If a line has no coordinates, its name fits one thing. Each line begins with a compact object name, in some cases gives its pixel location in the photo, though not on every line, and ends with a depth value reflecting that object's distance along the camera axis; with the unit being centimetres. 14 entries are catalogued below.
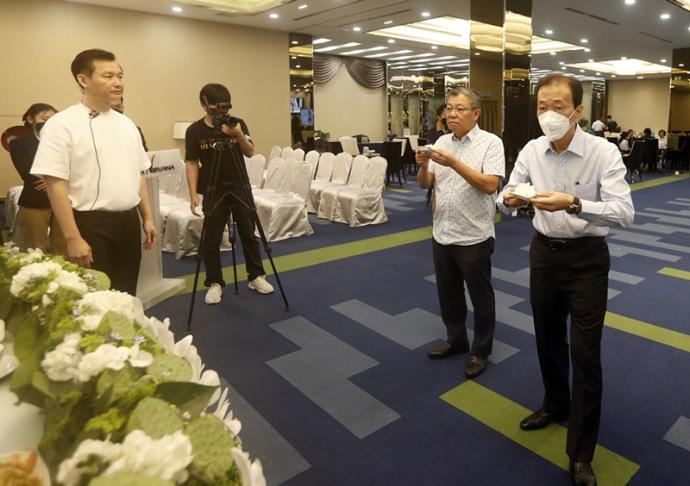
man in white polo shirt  232
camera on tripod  354
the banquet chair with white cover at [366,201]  718
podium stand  428
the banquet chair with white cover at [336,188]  759
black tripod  368
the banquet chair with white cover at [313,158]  877
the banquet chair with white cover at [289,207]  640
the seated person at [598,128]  1551
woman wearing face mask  448
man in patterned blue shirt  269
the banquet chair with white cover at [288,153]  908
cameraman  366
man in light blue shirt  191
